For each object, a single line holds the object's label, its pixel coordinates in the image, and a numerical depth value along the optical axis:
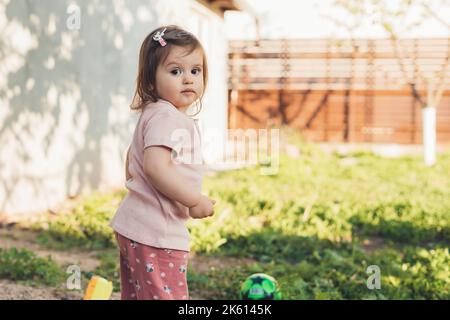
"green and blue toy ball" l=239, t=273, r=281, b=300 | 4.35
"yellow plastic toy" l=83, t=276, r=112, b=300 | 2.76
